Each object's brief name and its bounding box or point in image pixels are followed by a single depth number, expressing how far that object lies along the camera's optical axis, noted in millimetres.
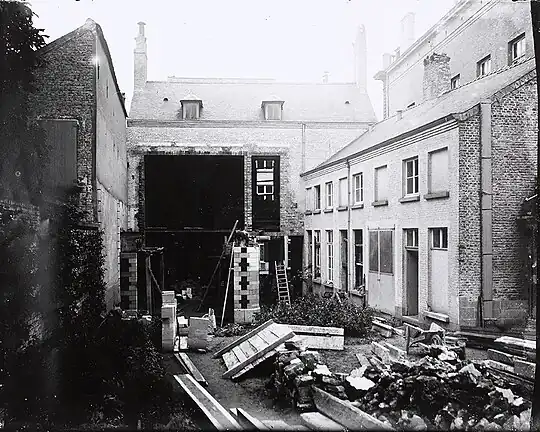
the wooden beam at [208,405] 6691
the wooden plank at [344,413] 6188
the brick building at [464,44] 18781
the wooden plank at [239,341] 11328
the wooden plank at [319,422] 6504
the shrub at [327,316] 13148
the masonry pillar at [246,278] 16719
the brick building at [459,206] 11992
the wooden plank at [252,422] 6293
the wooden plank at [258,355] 9477
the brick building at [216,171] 26188
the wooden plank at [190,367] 9250
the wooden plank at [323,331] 11531
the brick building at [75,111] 13133
